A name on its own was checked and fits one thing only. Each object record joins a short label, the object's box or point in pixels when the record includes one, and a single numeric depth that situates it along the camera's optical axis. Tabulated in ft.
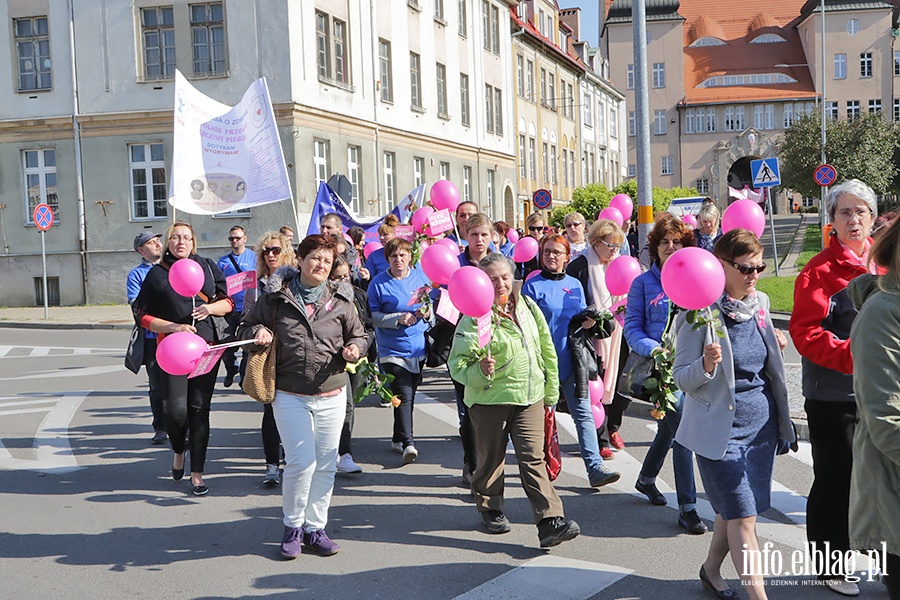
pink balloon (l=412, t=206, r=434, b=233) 33.86
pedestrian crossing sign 62.80
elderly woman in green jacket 18.45
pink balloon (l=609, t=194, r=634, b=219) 38.11
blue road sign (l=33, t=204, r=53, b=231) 76.69
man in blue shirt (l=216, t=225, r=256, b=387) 32.48
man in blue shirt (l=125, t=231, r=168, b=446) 26.32
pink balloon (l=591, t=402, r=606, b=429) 23.40
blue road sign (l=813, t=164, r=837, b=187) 88.74
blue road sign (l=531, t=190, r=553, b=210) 84.74
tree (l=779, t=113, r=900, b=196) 143.84
